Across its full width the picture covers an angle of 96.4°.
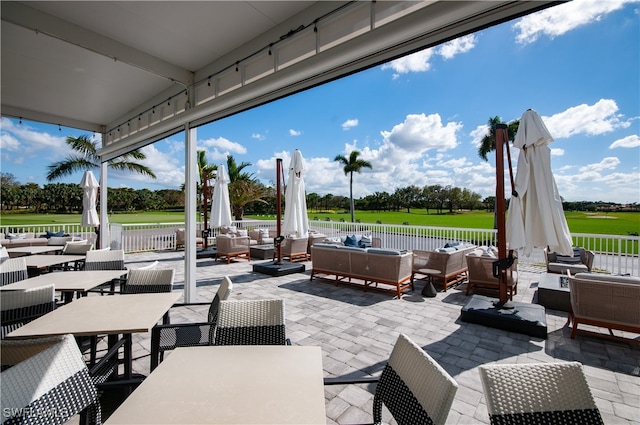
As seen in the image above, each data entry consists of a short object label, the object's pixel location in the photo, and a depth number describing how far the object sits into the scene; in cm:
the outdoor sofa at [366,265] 506
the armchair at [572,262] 556
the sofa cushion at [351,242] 666
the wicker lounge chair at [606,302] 307
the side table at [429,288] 502
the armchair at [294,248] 809
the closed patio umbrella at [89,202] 765
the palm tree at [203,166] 1858
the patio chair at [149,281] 308
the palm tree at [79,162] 1318
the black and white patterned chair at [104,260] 403
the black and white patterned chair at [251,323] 192
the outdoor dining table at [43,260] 406
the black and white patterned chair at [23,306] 227
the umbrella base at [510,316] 340
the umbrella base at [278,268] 671
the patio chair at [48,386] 110
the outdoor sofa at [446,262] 533
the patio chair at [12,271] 359
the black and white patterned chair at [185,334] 216
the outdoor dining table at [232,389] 111
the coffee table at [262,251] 877
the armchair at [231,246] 830
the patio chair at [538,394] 114
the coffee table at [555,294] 427
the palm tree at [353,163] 2627
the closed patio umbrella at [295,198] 677
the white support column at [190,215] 462
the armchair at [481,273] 489
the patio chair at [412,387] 109
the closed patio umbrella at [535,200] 348
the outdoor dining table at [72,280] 291
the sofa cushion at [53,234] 842
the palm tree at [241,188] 2036
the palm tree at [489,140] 1989
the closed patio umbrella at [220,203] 882
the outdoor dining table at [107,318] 191
